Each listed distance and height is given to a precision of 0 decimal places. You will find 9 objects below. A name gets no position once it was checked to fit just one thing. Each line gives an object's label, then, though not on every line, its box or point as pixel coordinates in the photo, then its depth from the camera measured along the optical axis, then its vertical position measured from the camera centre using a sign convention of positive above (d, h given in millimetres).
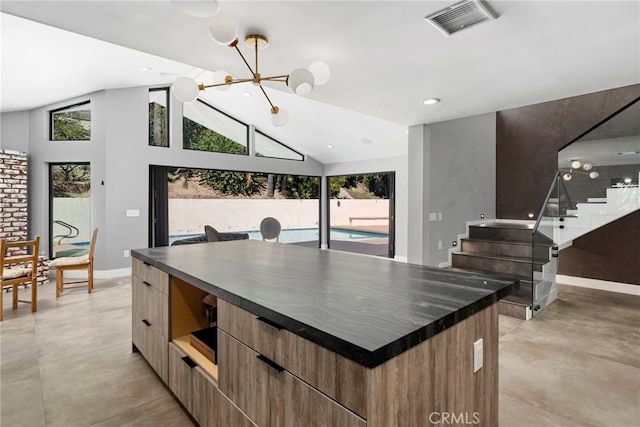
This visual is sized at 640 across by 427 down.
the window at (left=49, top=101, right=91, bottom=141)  5812 +1592
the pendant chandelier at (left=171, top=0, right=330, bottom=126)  1588 +1016
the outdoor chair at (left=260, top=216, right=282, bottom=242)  6406 -327
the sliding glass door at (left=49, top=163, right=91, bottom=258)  5766 +66
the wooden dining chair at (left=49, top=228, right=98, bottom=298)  4488 -764
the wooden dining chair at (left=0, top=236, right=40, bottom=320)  3590 -717
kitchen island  894 -436
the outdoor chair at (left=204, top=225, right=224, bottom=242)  4552 -329
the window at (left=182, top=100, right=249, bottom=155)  6801 +1799
